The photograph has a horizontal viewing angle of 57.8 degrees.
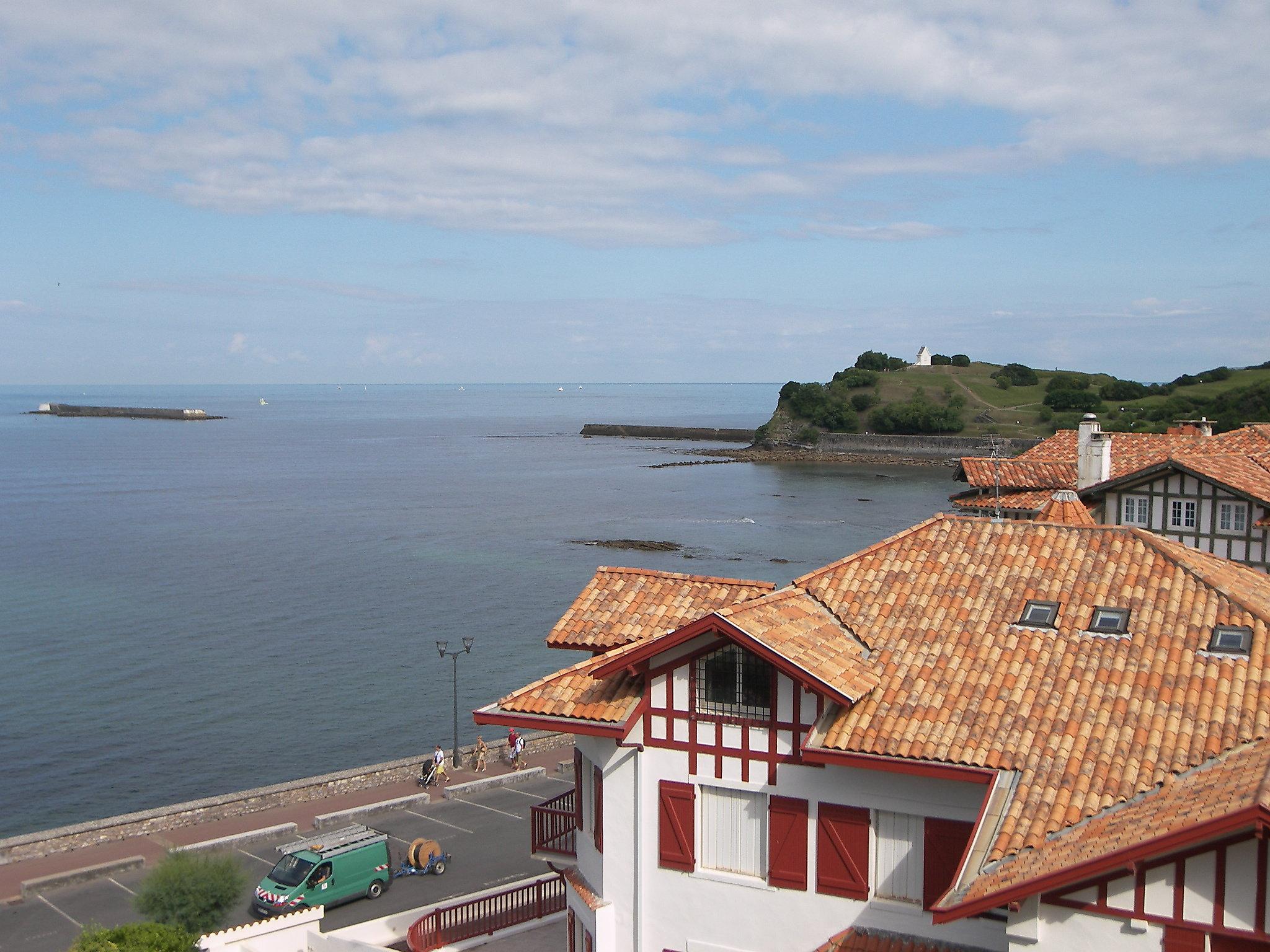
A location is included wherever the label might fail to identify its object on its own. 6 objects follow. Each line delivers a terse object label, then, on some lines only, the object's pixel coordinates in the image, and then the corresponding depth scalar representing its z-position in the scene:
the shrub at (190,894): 21.98
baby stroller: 32.44
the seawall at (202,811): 27.58
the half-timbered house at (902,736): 11.41
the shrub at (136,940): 18.20
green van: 24.03
